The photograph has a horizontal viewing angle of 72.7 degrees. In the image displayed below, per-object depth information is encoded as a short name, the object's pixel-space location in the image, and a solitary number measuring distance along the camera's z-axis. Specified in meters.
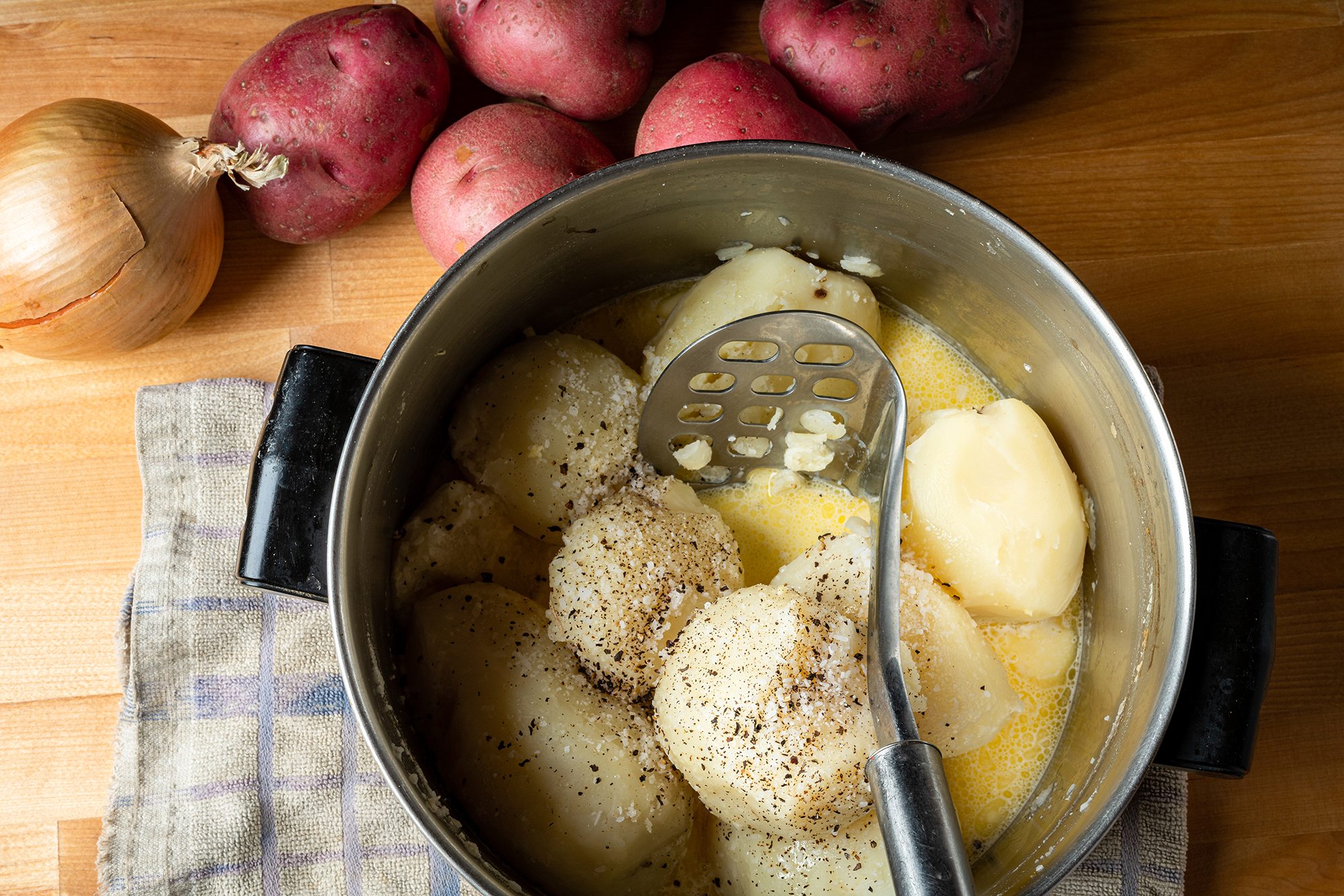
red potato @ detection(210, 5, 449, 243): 0.77
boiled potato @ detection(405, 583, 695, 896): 0.62
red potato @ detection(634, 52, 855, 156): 0.74
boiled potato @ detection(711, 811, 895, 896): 0.65
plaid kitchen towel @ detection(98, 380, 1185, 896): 0.75
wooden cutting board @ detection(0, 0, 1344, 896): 0.80
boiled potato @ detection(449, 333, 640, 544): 0.70
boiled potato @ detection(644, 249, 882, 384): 0.72
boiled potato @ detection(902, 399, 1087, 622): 0.66
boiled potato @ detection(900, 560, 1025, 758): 0.64
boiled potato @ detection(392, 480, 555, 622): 0.68
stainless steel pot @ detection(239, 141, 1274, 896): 0.54
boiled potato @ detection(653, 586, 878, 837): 0.58
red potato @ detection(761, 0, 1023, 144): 0.77
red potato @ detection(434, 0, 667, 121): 0.77
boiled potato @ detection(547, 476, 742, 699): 0.65
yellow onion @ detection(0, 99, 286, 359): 0.72
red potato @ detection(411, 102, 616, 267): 0.76
